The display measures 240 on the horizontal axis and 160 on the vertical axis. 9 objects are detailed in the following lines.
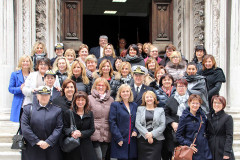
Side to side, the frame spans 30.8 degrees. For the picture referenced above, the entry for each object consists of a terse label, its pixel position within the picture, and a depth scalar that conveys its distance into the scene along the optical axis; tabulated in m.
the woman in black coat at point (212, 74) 8.20
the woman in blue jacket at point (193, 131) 6.84
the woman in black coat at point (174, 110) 7.19
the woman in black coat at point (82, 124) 6.85
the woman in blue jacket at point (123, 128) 7.11
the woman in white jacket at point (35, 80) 7.49
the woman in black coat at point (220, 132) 6.82
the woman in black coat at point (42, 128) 6.50
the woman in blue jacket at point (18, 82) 7.91
